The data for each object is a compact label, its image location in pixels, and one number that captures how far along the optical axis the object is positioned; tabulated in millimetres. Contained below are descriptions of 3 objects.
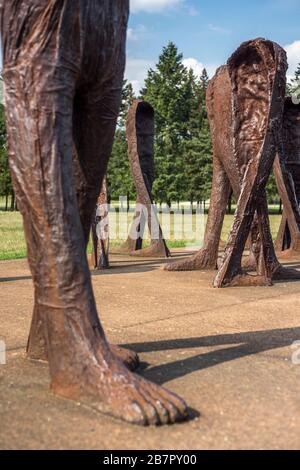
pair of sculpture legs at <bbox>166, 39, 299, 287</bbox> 5730
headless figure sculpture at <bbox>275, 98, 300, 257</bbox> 8734
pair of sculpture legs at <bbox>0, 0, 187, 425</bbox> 2551
